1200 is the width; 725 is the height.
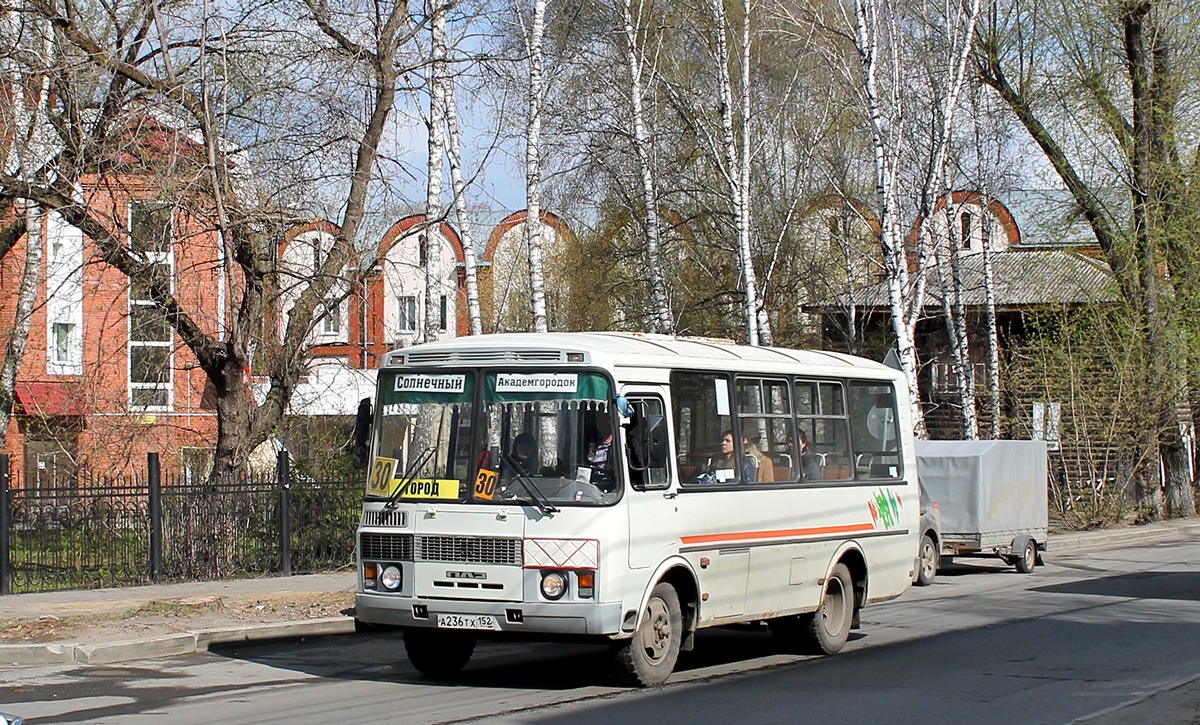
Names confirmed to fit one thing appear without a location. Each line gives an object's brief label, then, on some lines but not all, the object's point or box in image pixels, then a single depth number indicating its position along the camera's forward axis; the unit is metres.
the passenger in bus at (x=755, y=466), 11.68
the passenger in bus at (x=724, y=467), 11.20
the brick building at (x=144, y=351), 17.09
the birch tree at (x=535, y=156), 20.91
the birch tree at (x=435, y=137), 19.09
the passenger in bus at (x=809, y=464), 12.49
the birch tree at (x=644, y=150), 26.11
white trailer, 20.95
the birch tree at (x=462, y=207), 20.08
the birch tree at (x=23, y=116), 16.91
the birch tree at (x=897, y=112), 24.75
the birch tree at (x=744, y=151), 26.34
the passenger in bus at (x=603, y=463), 10.07
